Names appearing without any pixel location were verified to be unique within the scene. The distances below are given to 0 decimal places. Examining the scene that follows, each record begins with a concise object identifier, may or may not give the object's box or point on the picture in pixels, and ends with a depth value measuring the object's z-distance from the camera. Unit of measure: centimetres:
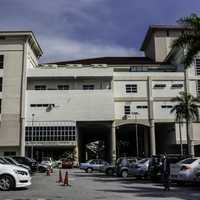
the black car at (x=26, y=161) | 1990
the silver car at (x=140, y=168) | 1639
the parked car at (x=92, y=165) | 2548
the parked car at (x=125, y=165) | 1836
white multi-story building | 3832
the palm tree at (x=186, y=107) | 3269
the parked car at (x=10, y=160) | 1660
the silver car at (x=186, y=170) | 1206
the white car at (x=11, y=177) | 1003
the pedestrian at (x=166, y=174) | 1110
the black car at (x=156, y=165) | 1407
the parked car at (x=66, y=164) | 3437
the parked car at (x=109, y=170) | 2163
